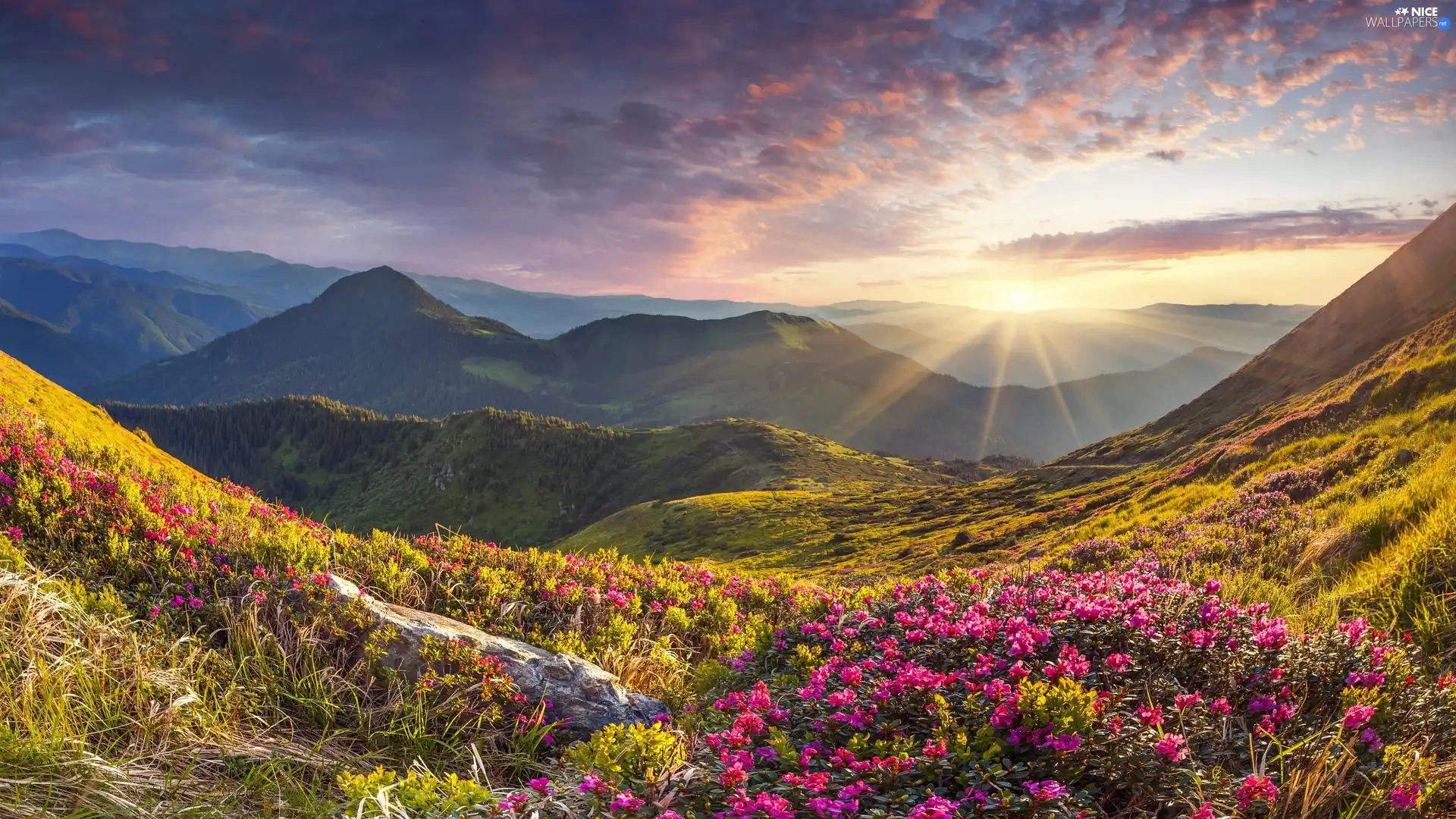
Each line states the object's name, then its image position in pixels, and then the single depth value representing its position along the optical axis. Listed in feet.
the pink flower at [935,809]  11.10
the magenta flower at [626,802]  12.50
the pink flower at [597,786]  13.12
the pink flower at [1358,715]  13.16
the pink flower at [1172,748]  12.53
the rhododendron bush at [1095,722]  12.36
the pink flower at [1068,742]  12.76
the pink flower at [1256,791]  11.27
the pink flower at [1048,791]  11.24
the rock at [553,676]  20.85
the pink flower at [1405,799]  11.23
